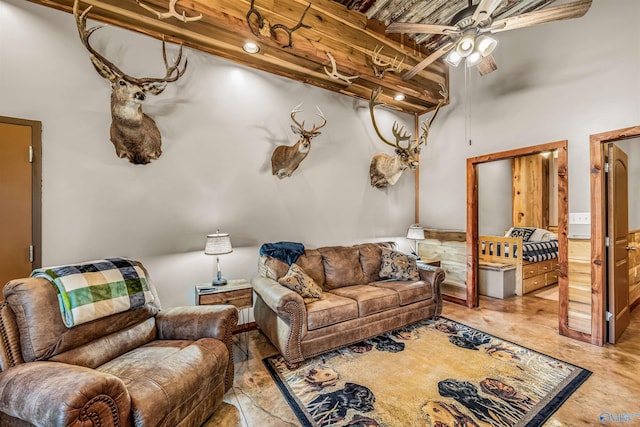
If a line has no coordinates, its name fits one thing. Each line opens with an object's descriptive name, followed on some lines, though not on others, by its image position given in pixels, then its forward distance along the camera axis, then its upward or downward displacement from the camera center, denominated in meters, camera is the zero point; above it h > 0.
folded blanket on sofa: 3.15 -0.46
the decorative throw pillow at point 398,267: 3.49 -0.73
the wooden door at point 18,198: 2.19 +0.14
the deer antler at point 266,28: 2.67 +1.93
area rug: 1.84 -1.41
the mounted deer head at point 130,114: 2.21 +0.94
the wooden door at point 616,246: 2.86 -0.39
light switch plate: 2.97 -0.08
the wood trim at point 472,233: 4.03 -0.33
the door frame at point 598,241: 2.82 -0.33
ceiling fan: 2.04 +1.57
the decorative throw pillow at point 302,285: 2.75 -0.76
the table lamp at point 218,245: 2.68 -0.32
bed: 4.52 -0.85
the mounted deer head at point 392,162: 3.77 +0.77
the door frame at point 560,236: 3.09 -0.30
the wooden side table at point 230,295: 2.57 -0.81
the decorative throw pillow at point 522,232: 5.86 -0.47
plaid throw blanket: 1.65 -0.50
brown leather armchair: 1.17 -0.84
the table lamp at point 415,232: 4.37 -0.34
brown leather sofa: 2.43 -0.94
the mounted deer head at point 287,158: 3.27 +0.71
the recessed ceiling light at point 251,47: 2.91 +1.86
